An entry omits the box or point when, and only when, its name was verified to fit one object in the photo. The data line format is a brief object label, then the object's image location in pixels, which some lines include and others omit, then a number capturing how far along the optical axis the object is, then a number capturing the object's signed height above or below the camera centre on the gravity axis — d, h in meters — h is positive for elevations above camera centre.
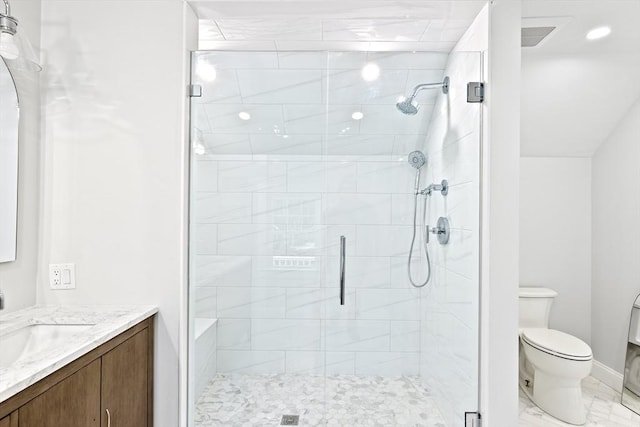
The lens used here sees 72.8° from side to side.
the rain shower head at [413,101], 2.15 +0.59
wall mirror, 1.75 +0.21
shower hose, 2.16 -0.06
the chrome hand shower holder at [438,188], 2.16 +0.16
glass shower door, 2.14 -0.13
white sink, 1.54 -0.47
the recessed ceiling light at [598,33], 2.63 +1.16
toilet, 2.62 -0.94
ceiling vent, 2.53 +1.11
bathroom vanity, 1.12 -0.48
